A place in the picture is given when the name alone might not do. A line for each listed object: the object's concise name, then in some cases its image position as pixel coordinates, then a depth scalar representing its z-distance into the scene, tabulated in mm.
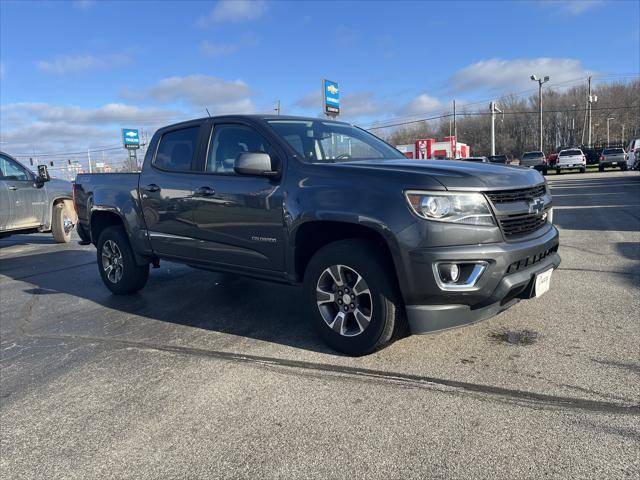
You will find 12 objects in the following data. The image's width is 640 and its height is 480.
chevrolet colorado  3332
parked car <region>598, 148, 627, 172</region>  36316
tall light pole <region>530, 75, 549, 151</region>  49709
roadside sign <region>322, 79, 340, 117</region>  20734
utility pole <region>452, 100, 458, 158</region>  45356
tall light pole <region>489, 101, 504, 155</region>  48094
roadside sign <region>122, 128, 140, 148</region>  52250
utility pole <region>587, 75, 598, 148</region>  62625
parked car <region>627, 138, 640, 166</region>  24627
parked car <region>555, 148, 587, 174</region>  36531
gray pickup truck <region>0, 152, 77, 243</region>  10148
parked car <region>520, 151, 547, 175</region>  38500
